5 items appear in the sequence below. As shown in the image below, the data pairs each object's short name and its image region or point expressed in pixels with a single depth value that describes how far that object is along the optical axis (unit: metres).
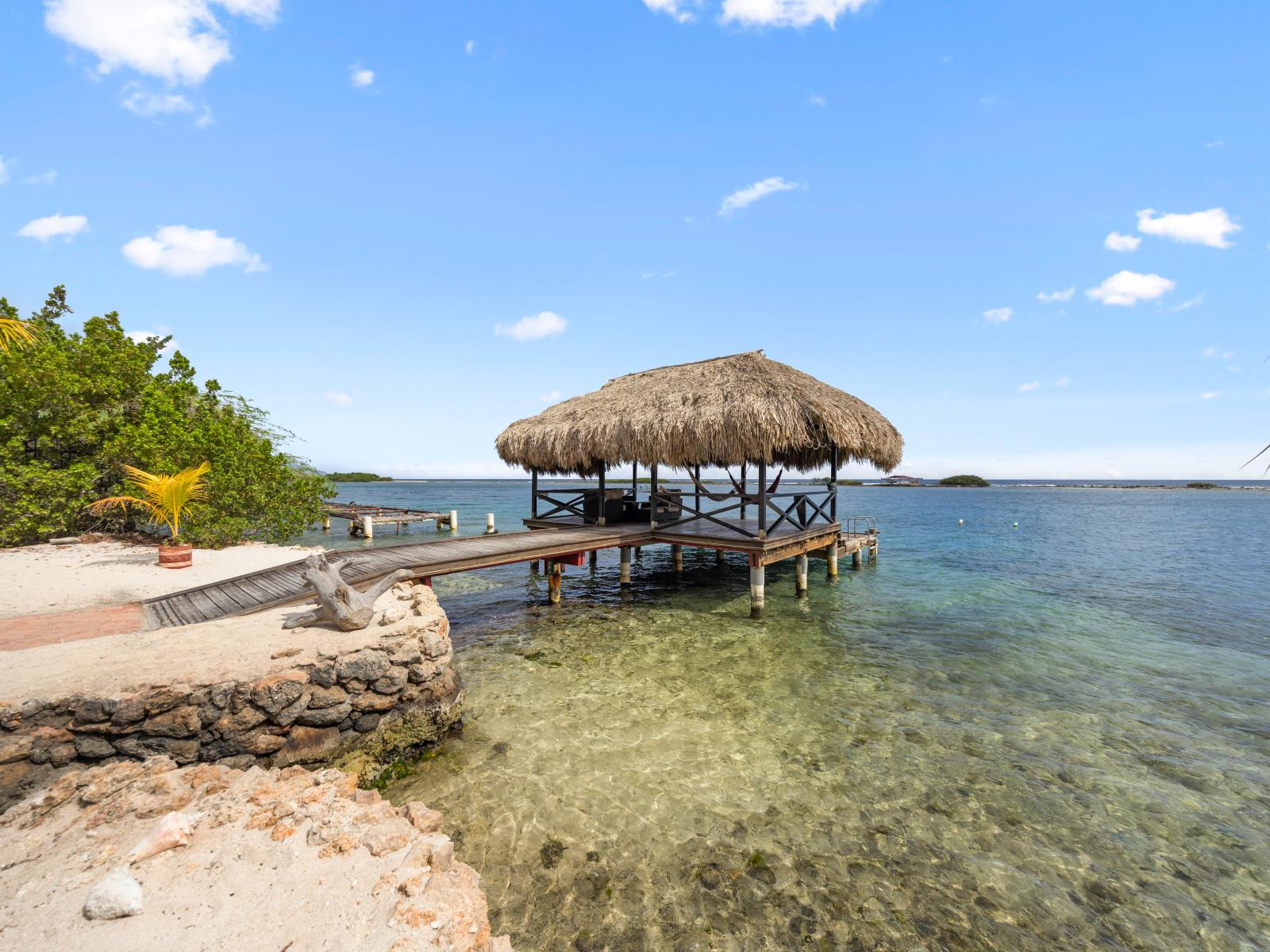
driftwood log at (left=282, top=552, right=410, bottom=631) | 5.36
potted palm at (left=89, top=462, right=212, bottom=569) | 9.12
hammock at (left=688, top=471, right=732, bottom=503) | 11.00
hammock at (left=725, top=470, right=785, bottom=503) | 10.84
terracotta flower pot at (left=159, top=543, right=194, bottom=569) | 9.17
